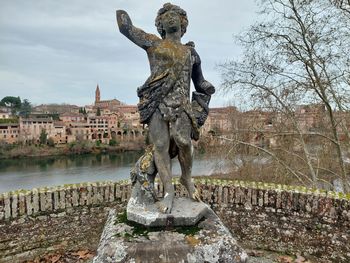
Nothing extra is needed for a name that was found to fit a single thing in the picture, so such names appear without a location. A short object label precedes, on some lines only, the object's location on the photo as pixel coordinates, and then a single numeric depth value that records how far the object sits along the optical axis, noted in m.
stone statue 3.27
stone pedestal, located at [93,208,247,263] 2.72
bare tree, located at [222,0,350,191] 9.14
